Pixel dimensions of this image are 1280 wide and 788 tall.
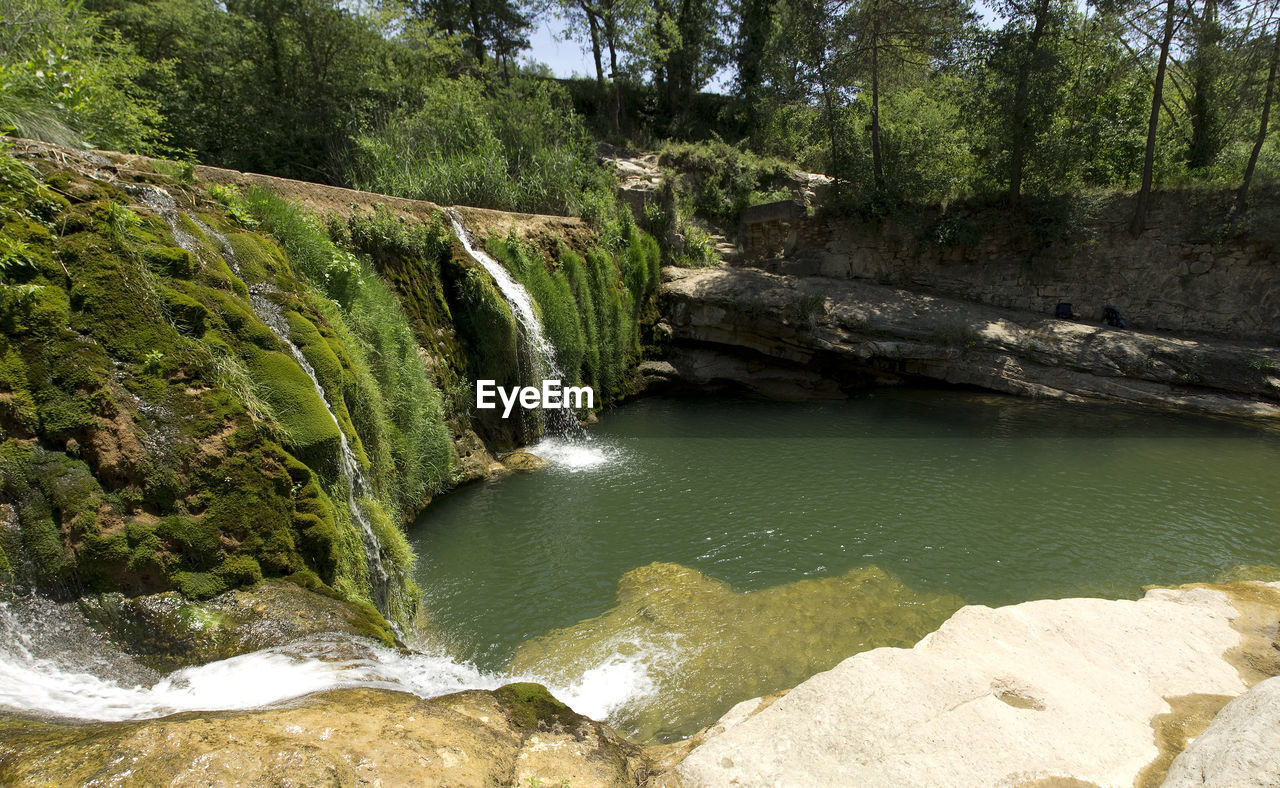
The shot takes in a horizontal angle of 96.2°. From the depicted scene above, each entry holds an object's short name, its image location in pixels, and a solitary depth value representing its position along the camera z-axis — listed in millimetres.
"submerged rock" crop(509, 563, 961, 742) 4594
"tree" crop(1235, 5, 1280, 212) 12975
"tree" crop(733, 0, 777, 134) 21922
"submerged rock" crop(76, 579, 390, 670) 2891
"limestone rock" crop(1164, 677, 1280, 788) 2117
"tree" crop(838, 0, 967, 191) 14922
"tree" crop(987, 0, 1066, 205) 13719
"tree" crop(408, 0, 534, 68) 21125
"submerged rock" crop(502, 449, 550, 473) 9109
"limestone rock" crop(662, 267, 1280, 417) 11734
